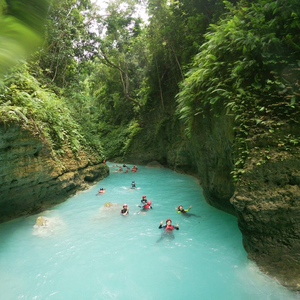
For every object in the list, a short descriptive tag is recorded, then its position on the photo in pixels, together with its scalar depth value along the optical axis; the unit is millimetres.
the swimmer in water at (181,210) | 8723
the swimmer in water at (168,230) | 6996
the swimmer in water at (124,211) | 8817
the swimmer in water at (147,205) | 9422
